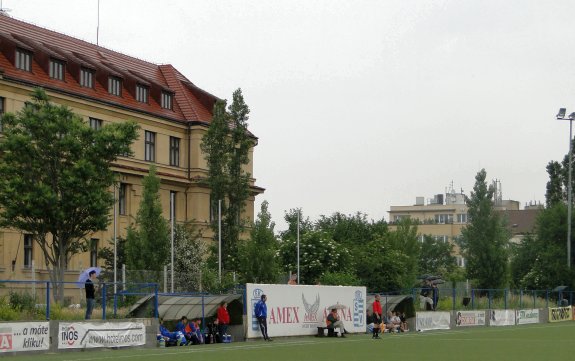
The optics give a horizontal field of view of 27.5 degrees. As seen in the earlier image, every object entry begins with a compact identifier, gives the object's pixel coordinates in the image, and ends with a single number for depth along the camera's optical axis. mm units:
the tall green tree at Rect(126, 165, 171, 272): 62750
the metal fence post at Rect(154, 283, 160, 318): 39281
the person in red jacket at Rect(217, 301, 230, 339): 41938
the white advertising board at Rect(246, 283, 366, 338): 43750
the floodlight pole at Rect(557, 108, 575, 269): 85562
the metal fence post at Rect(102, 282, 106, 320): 37666
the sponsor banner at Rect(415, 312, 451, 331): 58219
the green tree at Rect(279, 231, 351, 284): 78875
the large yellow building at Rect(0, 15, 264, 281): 65250
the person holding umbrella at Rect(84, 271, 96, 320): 36938
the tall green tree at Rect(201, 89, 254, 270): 70250
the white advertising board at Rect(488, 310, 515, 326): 68375
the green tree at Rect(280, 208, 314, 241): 85156
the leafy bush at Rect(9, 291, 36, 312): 35438
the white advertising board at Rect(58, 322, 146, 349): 35094
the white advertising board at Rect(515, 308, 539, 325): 72562
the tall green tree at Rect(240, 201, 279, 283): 64438
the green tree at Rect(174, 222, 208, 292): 67625
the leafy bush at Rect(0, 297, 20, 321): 34125
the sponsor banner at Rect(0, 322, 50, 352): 32500
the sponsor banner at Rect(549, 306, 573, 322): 78075
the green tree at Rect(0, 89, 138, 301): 50656
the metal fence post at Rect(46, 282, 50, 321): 34812
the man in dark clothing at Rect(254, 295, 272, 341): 41875
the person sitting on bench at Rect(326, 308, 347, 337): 47438
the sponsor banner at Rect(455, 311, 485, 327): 63750
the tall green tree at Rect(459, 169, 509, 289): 88188
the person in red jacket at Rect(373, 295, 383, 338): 45688
